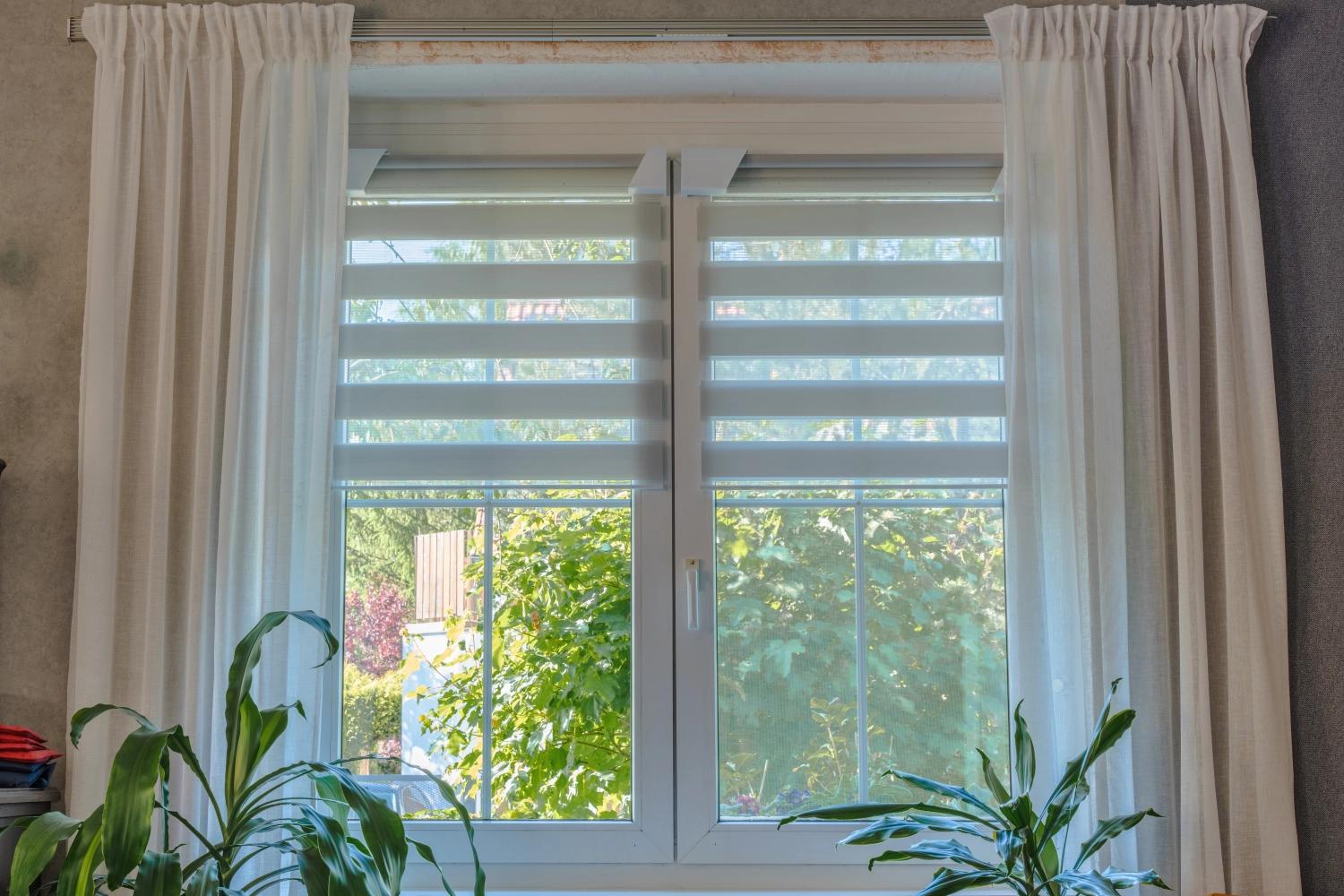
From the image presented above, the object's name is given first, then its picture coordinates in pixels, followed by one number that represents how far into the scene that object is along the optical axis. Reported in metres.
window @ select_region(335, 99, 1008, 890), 2.06
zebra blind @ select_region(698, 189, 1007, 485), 2.07
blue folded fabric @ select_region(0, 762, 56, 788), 1.70
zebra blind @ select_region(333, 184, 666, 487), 2.06
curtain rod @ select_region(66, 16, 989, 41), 2.01
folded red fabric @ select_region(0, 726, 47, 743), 1.74
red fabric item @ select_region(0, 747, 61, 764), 1.70
